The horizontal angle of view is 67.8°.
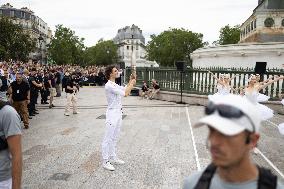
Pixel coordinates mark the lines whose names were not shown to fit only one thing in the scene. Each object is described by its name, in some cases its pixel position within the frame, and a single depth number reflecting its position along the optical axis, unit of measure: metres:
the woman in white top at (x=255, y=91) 5.17
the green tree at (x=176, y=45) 59.32
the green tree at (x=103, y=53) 85.76
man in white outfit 4.39
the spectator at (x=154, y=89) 13.57
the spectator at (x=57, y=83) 14.67
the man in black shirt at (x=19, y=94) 7.46
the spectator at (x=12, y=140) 1.90
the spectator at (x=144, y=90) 14.14
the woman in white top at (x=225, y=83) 7.45
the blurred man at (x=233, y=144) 1.03
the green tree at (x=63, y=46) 39.98
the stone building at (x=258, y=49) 14.18
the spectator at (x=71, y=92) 9.35
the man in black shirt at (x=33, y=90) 9.35
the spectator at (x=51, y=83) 10.95
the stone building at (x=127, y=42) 101.74
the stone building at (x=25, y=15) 55.21
